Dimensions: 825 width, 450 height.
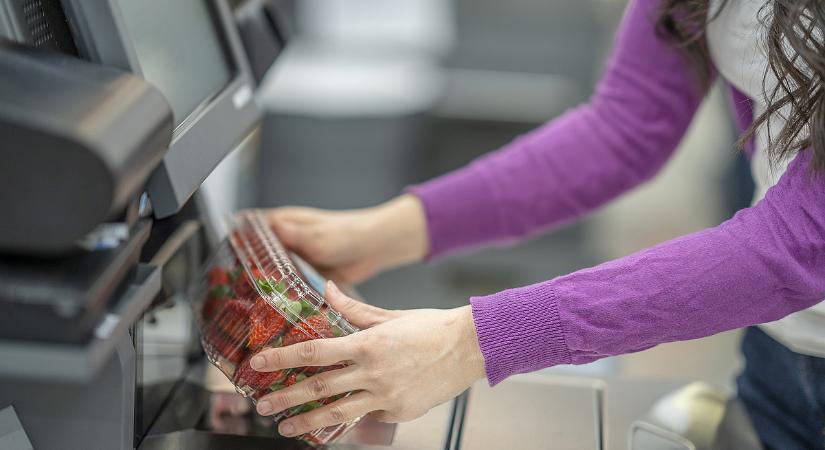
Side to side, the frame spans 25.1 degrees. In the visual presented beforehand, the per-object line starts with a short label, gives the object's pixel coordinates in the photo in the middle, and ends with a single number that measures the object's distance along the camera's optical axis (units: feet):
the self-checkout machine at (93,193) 3.77
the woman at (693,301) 4.32
